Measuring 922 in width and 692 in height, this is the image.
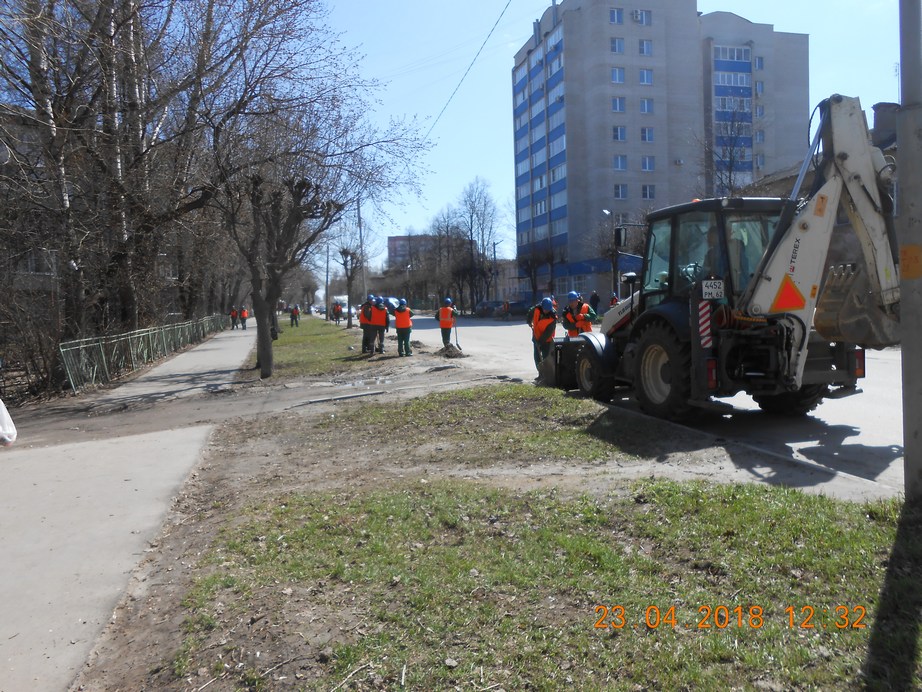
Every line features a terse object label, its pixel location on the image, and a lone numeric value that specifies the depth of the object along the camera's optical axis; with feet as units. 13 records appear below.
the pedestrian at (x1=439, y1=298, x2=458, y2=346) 72.54
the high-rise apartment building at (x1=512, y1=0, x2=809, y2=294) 205.05
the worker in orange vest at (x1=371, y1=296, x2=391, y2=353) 74.95
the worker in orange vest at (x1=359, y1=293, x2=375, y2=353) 74.90
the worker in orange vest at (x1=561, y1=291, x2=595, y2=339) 46.26
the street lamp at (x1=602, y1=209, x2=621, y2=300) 31.22
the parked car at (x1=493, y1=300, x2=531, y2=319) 193.47
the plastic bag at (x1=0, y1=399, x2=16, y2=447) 16.53
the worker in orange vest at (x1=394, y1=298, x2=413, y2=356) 70.64
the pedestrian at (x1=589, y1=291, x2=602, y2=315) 133.35
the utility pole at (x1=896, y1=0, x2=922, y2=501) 15.28
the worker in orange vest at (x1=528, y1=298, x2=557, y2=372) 46.57
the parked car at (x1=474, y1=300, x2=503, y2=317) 215.72
